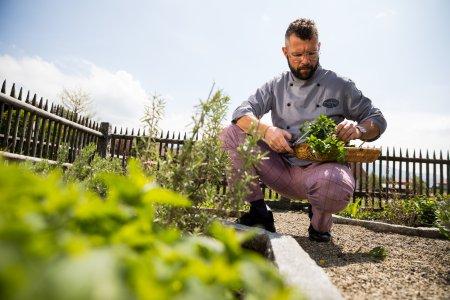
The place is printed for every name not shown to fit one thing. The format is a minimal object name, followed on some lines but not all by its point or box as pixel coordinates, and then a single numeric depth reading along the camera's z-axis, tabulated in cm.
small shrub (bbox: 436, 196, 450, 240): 256
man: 270
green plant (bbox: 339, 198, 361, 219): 579
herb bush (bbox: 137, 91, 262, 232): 149
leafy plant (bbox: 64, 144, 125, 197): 296
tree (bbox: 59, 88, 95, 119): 2178
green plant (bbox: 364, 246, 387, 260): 242
